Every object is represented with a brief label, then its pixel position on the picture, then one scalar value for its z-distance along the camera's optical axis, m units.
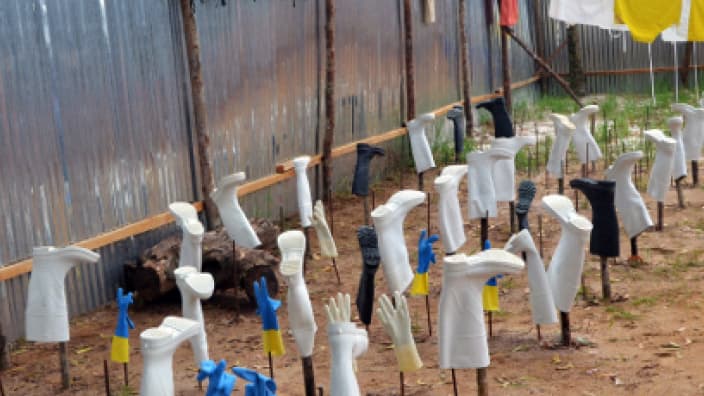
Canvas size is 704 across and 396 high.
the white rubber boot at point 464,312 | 4.46
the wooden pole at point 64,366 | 5.39
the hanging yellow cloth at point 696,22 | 12.51
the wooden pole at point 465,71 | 12.68
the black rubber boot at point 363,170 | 8.17
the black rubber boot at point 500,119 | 9.38
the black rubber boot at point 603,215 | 6.14
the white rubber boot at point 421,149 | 8.98
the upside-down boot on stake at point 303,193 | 7.48
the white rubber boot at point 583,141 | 9.23
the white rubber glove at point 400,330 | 4.59
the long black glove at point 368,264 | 5.21
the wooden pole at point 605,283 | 6.43
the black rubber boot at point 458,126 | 9.70
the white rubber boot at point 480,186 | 7.23
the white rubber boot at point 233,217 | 6.32
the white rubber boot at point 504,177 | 7.80
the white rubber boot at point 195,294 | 4.79
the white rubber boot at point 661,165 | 7.79
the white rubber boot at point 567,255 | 5.44
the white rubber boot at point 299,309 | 4.77
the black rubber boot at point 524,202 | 6.25
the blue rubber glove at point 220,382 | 3.72
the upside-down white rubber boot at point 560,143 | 8.47
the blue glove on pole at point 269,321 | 4.74
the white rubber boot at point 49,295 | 5.20
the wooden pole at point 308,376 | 4.72
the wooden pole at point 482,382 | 4.61
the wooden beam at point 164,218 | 6.23
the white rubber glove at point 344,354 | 4.07
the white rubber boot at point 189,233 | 5.57
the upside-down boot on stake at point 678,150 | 8.45
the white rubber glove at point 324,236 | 6.94
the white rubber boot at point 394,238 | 5.67
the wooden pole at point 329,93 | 9.37
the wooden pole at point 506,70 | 13.89
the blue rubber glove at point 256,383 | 3.71
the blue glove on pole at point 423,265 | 5.54
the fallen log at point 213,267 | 6.79
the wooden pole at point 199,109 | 7.57
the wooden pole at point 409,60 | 11.15
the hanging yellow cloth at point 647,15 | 12.24
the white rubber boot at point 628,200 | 6.98
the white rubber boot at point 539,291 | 5.43
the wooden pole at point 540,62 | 14.78
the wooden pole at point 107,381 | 4.72
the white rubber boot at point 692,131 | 9.07
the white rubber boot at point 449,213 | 6.40
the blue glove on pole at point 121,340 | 5.01
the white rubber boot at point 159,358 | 4.12
